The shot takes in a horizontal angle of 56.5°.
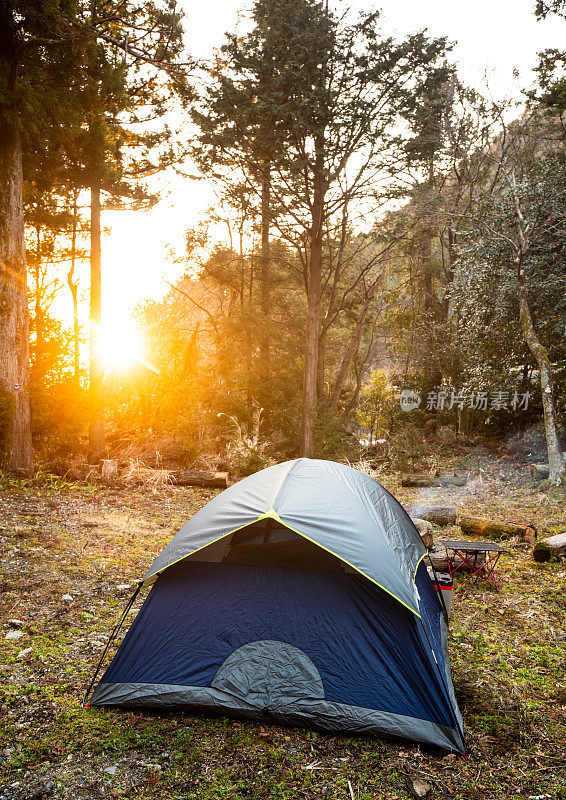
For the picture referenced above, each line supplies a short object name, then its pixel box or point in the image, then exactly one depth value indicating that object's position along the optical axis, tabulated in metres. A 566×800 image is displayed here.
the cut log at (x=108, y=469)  10.26
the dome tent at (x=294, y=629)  3.02
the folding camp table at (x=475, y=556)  5.33
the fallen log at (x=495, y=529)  6.98
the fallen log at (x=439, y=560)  5.76
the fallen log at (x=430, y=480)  11.53
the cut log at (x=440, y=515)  8.02
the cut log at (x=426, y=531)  6.25
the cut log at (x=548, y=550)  6.21
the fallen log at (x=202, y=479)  10.64
